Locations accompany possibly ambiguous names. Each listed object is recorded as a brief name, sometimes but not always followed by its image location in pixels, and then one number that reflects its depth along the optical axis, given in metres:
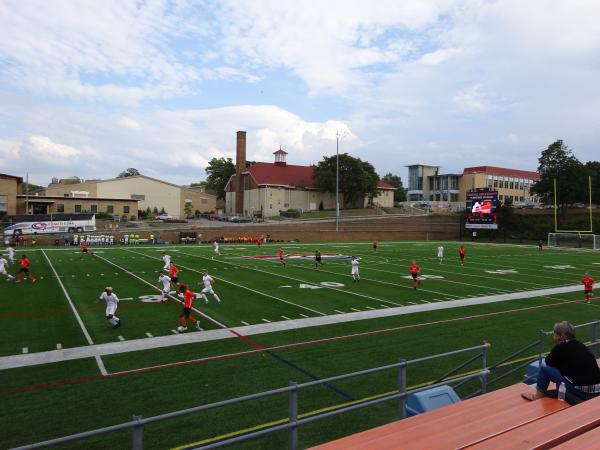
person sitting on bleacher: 5.45
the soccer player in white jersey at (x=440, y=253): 34.53
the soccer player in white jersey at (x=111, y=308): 13.79
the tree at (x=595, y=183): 75.75
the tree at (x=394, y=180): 157.26
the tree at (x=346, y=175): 80.19
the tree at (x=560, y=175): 71.25
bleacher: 4.11
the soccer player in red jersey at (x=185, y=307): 13.65
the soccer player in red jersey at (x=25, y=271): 22.17
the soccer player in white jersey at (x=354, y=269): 23.59
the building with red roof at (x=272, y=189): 78.94
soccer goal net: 55.13
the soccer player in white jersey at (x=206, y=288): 17.56
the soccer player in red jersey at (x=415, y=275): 21.52
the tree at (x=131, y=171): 135.05
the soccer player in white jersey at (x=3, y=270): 22.76
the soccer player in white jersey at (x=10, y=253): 27.76
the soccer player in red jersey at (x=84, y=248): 34.52
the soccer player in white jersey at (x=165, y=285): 17.75
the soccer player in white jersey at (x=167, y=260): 22.81
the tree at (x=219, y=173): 103.31
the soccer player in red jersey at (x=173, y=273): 20.19
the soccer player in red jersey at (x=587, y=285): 18.92
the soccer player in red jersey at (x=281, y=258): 30.32
